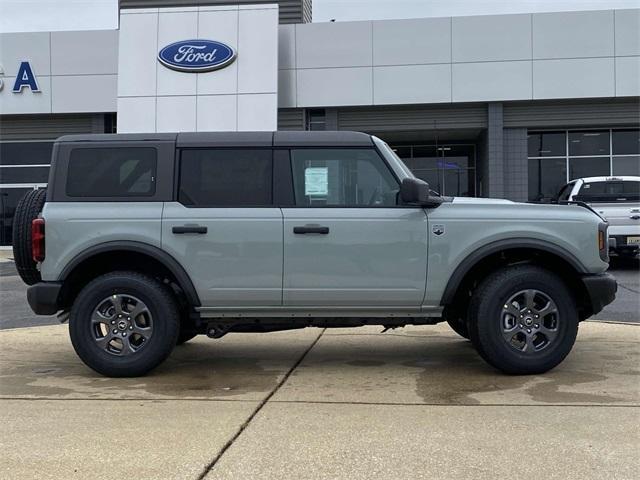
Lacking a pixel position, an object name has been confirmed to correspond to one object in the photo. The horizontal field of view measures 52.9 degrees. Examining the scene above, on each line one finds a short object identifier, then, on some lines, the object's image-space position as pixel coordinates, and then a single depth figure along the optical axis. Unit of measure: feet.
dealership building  62.13
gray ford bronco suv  17.37
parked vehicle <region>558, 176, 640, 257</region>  42.88
